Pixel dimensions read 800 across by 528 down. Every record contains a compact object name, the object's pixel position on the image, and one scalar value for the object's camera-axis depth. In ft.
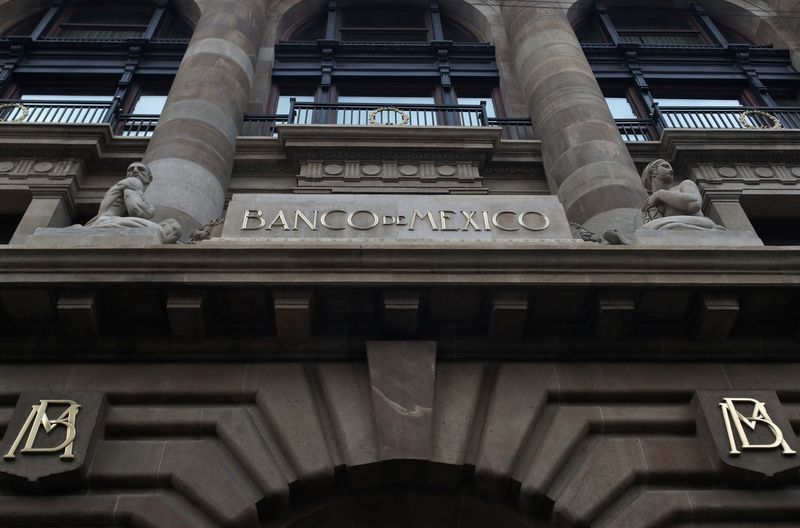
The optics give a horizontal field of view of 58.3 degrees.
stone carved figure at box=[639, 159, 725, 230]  32.73
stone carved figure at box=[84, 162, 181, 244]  32.14
